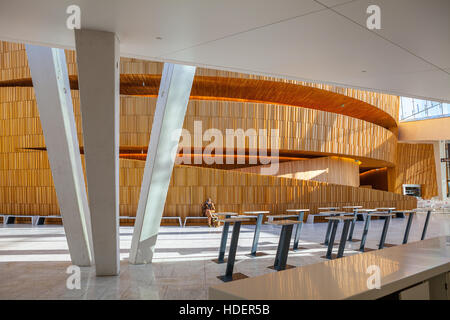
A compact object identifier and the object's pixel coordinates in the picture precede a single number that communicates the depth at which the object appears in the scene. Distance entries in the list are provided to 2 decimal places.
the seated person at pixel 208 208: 14.06
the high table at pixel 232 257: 5.58
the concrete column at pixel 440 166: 27.09
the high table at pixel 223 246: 6.84
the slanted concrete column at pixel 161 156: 6.37
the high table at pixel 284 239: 5.54
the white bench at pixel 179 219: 13.91
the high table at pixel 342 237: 7.23
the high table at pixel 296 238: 8.33
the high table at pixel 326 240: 9.11
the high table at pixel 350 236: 10.05
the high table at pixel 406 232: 9.21
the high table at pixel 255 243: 7.62
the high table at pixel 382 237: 8.30
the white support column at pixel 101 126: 4.46
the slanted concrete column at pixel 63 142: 5.79
